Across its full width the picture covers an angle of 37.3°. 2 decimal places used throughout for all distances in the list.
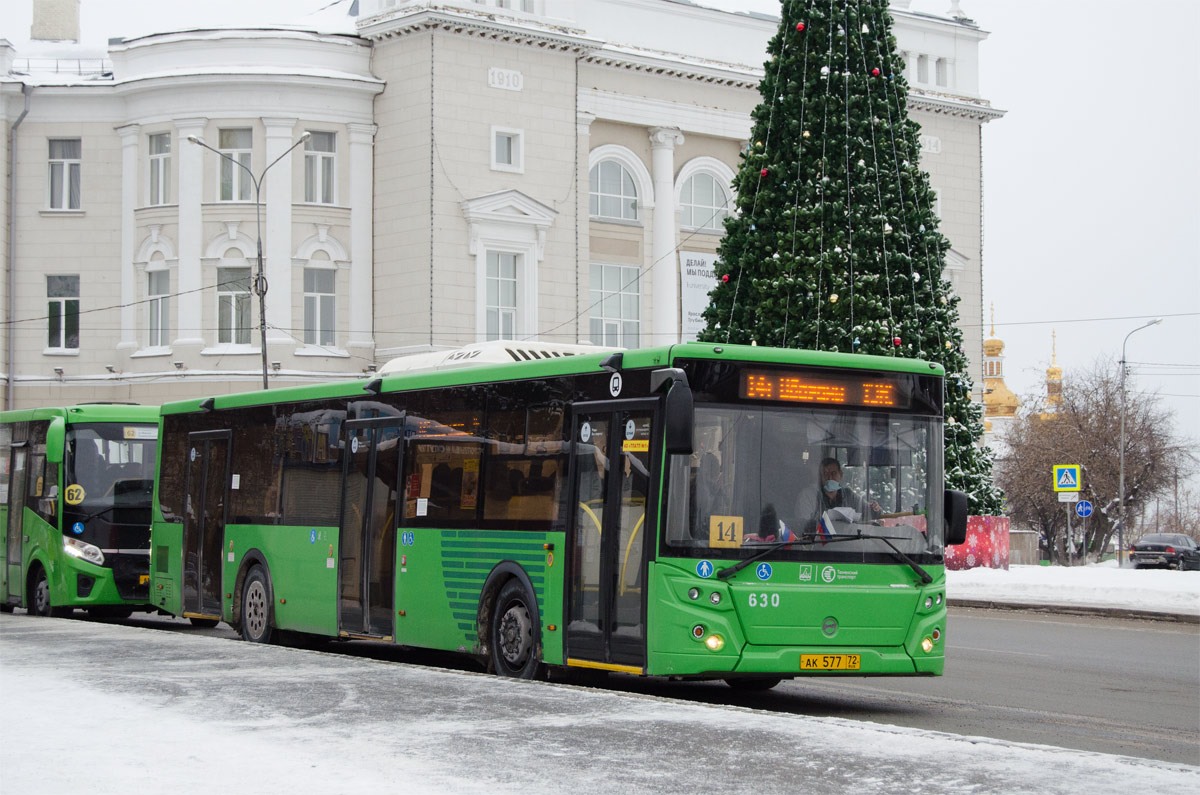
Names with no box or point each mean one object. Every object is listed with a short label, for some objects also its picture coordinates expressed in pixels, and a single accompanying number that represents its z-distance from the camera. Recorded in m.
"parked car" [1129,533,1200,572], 58.34
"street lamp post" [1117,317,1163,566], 63.62
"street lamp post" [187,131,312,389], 44.66
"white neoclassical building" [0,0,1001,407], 52.94
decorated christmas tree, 35.00
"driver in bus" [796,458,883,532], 13.54
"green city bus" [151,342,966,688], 13.33
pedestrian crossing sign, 39.94
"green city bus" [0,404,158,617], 23.95
